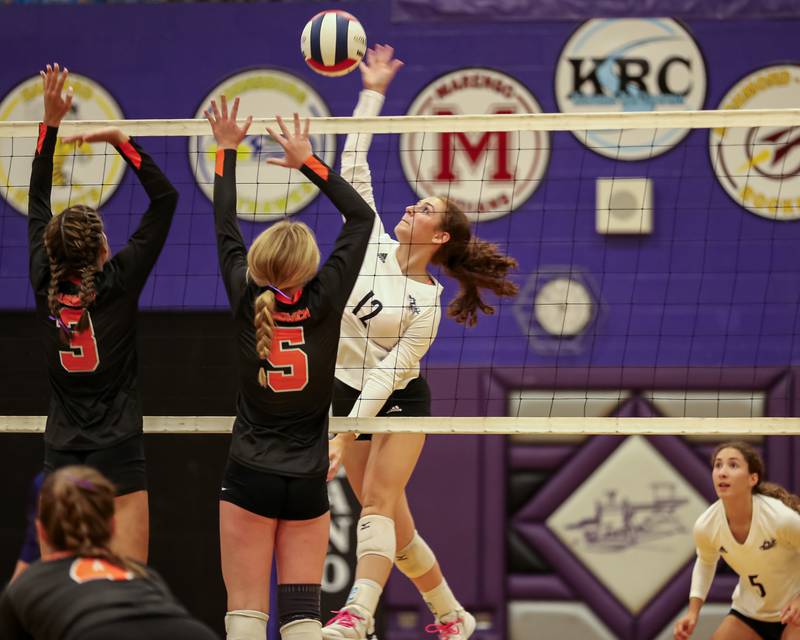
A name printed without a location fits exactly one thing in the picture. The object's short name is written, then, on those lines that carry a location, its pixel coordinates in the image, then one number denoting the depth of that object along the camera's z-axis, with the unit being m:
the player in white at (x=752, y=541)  12.26
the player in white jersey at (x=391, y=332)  10.43
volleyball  11.50
